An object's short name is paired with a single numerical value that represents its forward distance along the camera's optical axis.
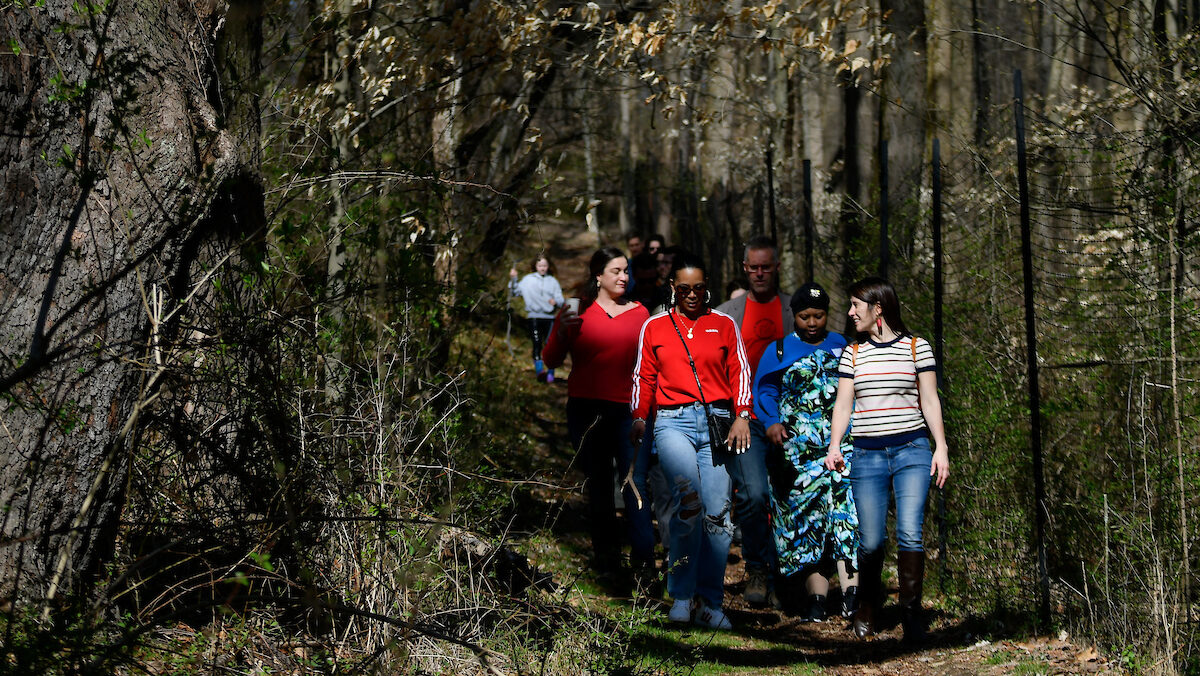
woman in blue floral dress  14.27
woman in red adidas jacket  13.47
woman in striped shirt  12.62
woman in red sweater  15.26
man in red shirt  15.01
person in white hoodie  34.03
